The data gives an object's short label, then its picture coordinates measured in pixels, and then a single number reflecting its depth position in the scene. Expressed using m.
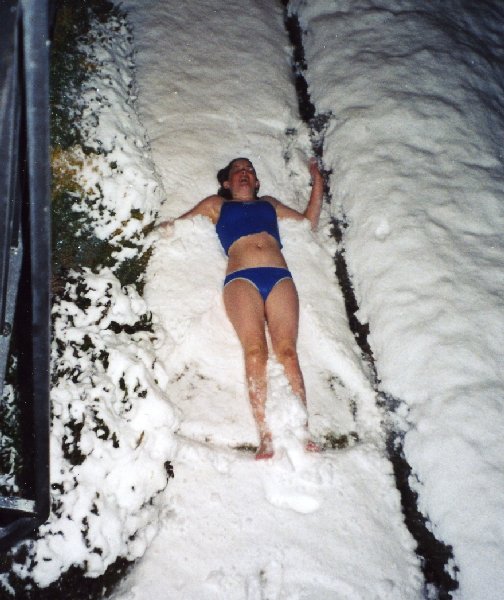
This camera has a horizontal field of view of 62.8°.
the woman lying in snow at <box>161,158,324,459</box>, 2.92
